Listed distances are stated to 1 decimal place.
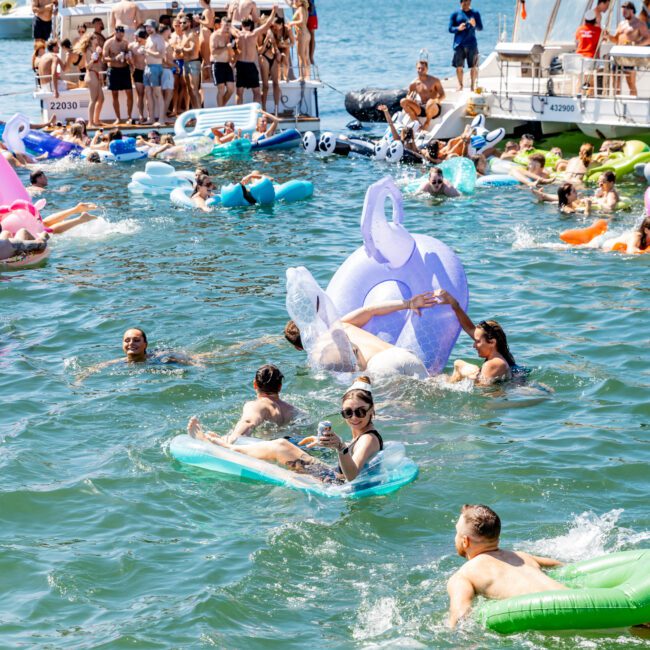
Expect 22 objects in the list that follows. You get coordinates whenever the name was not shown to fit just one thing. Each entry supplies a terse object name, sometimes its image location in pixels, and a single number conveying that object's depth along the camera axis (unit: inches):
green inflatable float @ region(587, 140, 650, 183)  685.9
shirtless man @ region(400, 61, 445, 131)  841.5
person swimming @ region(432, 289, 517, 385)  348.2
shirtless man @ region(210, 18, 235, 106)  840.9
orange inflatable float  539.8
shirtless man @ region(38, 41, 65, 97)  860.6
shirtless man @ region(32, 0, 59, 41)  940.0
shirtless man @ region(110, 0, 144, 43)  882.1
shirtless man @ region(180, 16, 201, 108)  858.8
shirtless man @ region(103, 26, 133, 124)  839.1
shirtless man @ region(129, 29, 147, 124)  848.9
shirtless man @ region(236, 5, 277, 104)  847.1
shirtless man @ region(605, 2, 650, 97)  747.4
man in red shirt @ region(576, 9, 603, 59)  773.3
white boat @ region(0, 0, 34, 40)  2188.7
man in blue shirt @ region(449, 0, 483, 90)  821.9
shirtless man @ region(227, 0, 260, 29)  871.7
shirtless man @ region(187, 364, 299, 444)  315.3
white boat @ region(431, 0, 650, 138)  738.8
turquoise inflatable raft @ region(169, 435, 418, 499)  276.5
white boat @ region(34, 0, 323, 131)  887.1
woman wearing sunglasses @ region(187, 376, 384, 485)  274.2
